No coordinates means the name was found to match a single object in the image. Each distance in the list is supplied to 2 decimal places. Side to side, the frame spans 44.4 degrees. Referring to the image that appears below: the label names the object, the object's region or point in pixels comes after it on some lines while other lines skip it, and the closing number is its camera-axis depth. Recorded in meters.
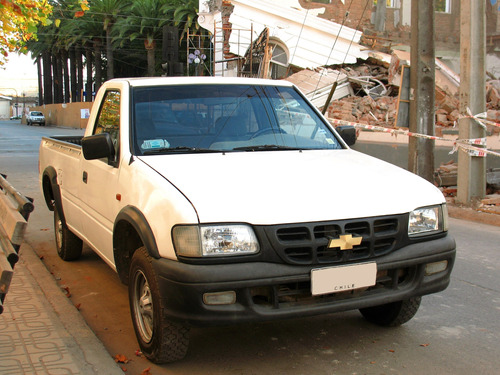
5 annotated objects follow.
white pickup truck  3.29
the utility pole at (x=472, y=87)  9.72
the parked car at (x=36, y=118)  75.56
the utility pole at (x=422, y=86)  10.61
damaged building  19.45
